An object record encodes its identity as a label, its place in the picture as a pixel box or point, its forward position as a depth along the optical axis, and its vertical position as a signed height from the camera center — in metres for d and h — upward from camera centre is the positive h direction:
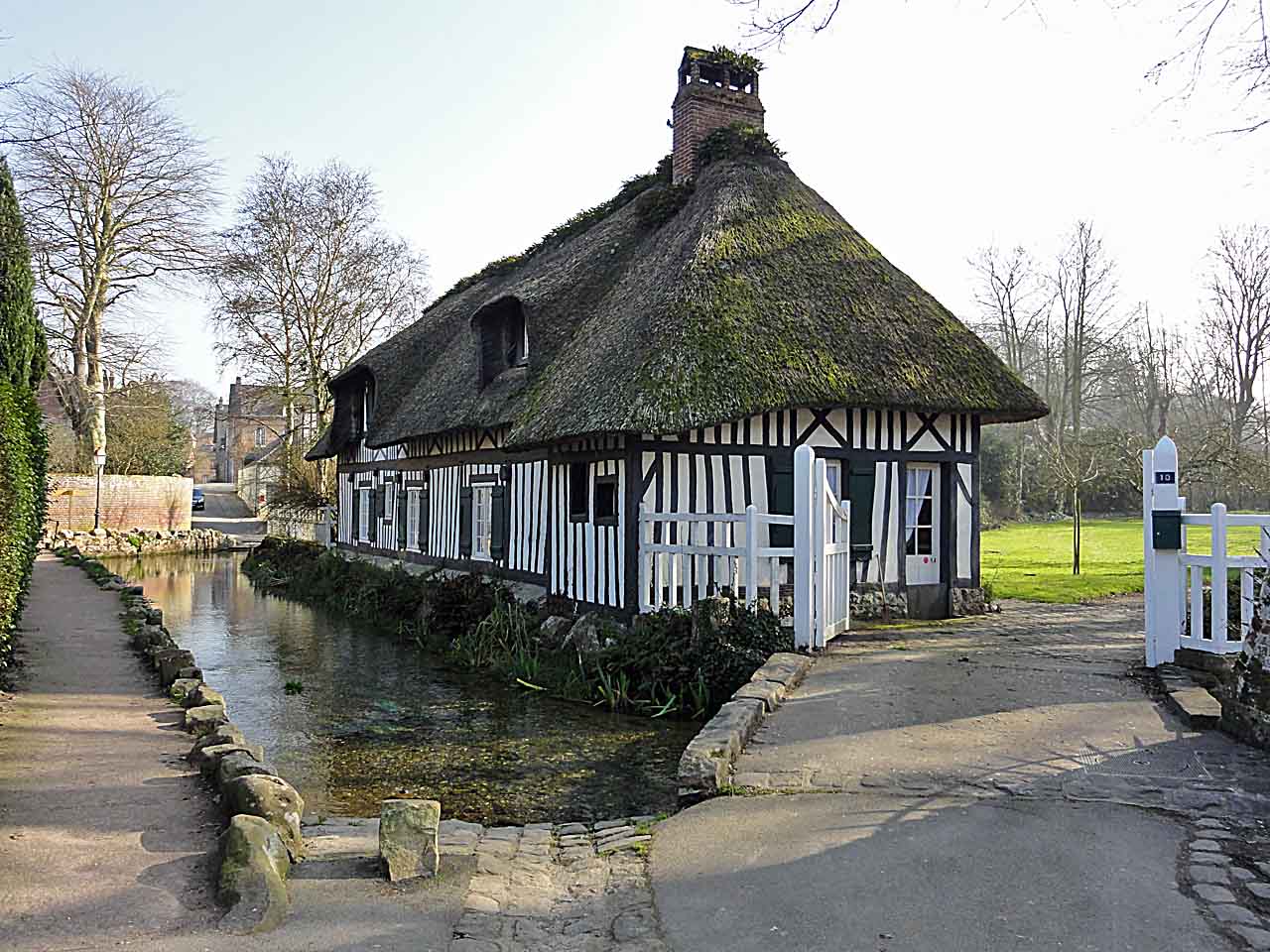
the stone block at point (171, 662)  8.66 -1.48
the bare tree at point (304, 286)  30.22 +6.66
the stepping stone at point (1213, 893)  3.61 -1.46
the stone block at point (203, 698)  7.52 -1.55
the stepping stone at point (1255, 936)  3.26 -1.47
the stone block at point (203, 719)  6.69 -1.54
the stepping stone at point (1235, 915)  3.43 -1.47
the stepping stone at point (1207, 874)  3.79 -1.46
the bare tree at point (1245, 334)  25.98 +4.37
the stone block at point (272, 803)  4.59 -1.48
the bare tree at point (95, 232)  26.91 +7.64
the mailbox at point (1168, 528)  7.25 -0.22
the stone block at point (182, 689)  7.75 -1.54
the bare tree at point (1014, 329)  32.75 +5.70
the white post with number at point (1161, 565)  7.32 -0.50
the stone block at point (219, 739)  6.08 -1.52
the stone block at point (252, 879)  3.72 -1.52
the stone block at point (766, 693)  6.65 -1.34
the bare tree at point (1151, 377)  31.44 +3.95
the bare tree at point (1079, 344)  28.69 +4.65
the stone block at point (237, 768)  5.23 -1.46
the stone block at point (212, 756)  5.62 -1.51
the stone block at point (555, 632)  11.38 -1.57
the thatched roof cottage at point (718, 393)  10.48 +1.18
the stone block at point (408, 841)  4.24 -1.49
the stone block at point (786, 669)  7.32 -1.32
